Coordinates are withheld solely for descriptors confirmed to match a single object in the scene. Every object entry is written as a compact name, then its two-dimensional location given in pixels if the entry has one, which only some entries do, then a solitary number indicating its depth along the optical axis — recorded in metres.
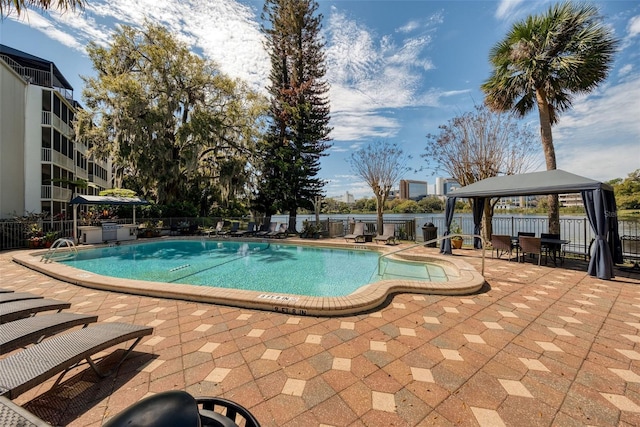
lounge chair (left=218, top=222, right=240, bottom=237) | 13.70
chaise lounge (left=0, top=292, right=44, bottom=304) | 2.87
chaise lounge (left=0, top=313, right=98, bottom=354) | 1.97
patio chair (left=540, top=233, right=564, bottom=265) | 6.43
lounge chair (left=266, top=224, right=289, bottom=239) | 13.09
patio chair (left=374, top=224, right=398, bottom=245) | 10.49
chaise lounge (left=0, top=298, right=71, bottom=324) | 2.53
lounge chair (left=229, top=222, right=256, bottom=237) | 13.54
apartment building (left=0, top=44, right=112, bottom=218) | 12.29
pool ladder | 8.26
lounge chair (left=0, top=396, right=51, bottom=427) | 0.99
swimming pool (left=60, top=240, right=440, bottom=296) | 6.04
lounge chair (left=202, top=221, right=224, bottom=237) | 13.95
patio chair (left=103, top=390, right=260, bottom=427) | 0.87
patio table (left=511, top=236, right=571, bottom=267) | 6.14
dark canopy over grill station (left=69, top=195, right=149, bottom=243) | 9.83
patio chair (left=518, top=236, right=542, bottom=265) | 6.07
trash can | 9.48
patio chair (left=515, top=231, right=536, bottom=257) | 7.73
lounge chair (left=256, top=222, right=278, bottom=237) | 13.22
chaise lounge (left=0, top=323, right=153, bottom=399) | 1.52
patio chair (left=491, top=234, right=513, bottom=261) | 6.62
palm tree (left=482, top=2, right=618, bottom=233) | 6.71
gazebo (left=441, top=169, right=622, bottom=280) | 5.12
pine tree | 15.61
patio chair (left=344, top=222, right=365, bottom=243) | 11.03
